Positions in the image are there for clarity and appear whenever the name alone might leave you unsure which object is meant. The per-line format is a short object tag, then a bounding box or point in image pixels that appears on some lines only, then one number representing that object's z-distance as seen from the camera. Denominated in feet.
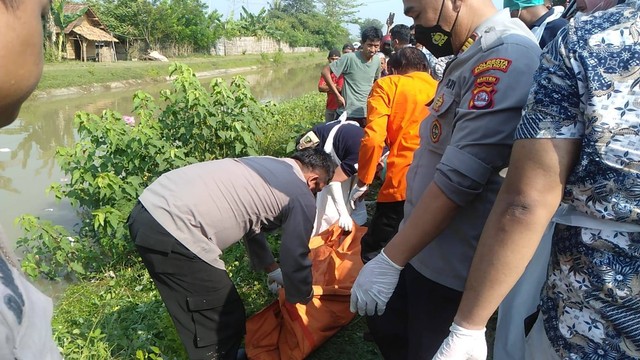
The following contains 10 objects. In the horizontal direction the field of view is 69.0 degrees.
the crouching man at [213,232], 7.50
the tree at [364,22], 231.71
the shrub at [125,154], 12.44
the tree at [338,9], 237.04
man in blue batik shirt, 2.93
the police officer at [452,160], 4.13
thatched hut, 81.92
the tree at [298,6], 229.66
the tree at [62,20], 72.23
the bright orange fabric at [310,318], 8.25
